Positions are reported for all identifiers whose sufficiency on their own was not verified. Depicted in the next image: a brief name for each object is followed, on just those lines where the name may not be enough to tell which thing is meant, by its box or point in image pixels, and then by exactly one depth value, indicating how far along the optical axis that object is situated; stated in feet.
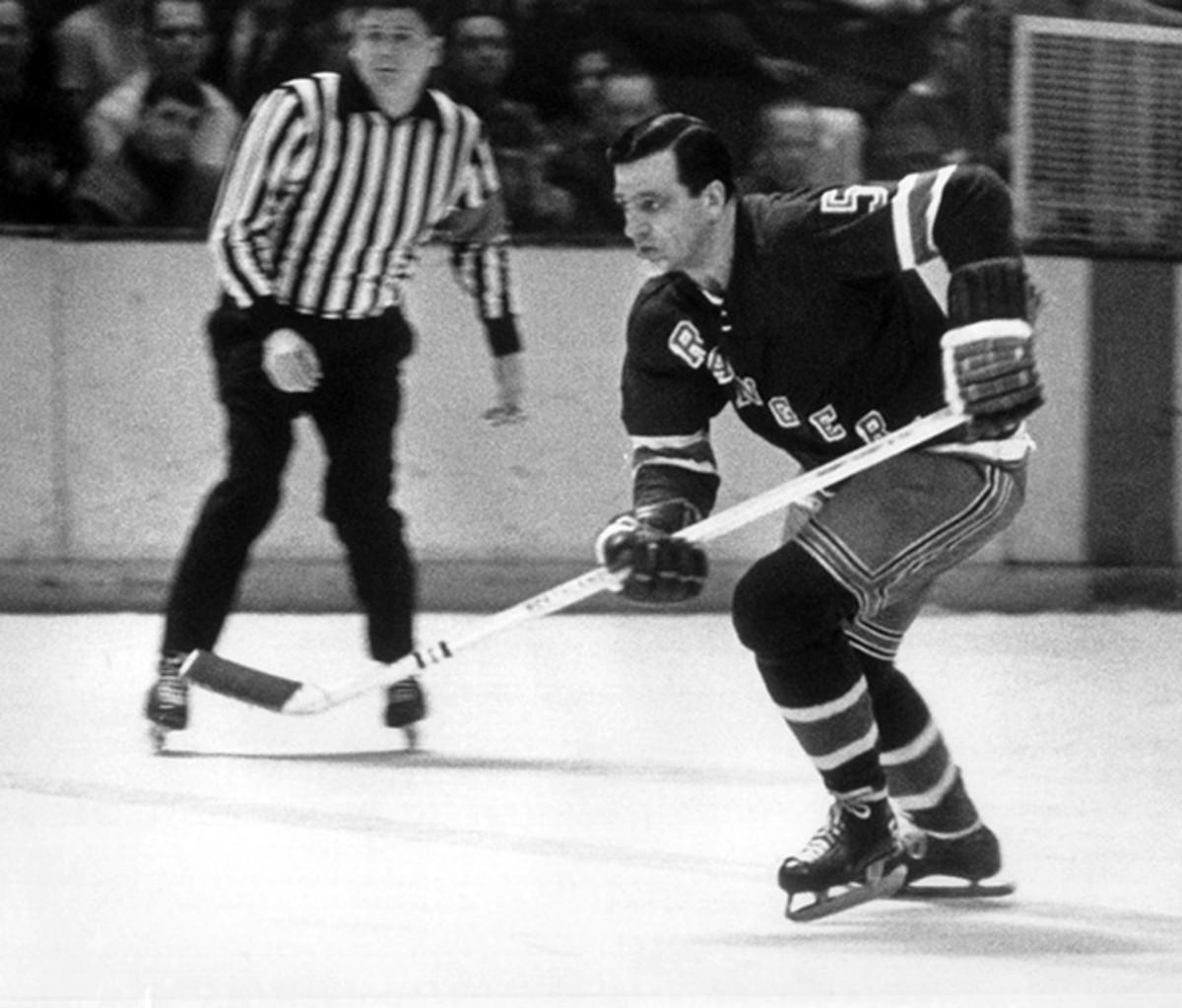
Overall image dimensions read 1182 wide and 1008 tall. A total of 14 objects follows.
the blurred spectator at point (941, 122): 55.98
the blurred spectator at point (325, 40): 54.19
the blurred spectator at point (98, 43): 54.24
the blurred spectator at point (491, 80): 54.95
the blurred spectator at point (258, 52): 54.13
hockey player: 29.35
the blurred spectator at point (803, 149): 55.47
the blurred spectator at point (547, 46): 55.16
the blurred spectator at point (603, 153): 55.16
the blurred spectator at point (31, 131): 54.08
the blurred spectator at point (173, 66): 53.98
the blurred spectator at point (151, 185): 54.65
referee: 39.68
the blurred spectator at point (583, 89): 55.11
